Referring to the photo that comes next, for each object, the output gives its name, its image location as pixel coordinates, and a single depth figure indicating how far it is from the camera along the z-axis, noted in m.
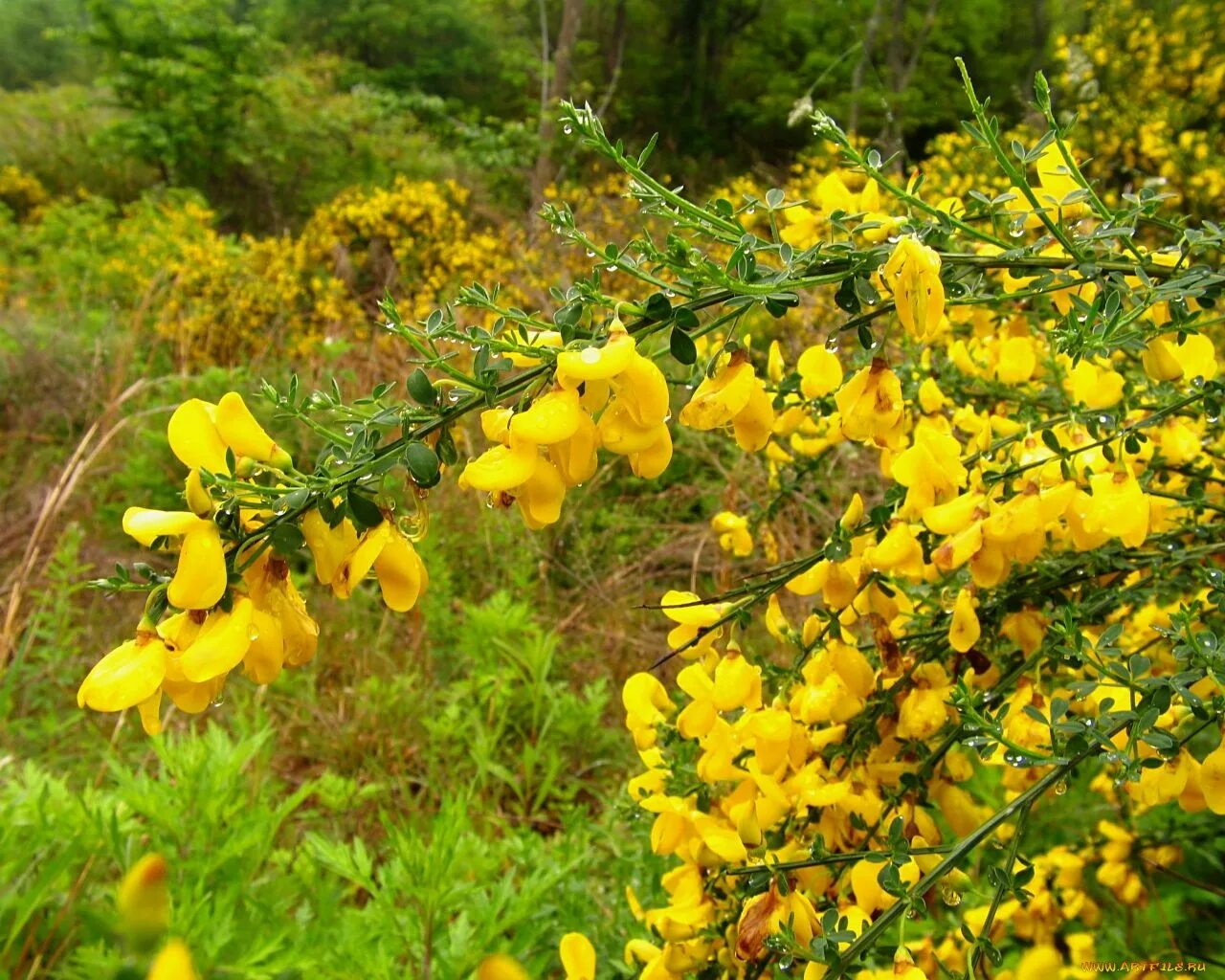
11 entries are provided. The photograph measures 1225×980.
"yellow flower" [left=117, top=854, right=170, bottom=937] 0.21
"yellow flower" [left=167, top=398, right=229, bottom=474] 0.43
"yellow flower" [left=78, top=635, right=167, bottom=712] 0.42
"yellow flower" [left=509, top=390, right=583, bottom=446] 0.41
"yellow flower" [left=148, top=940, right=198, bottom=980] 0.21
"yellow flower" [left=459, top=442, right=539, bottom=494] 0.42
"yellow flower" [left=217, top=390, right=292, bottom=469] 0.44
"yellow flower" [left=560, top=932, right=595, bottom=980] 0.63
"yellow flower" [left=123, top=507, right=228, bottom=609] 0.40
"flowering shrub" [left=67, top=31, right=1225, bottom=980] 0.43
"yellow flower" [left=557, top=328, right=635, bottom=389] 0.40
